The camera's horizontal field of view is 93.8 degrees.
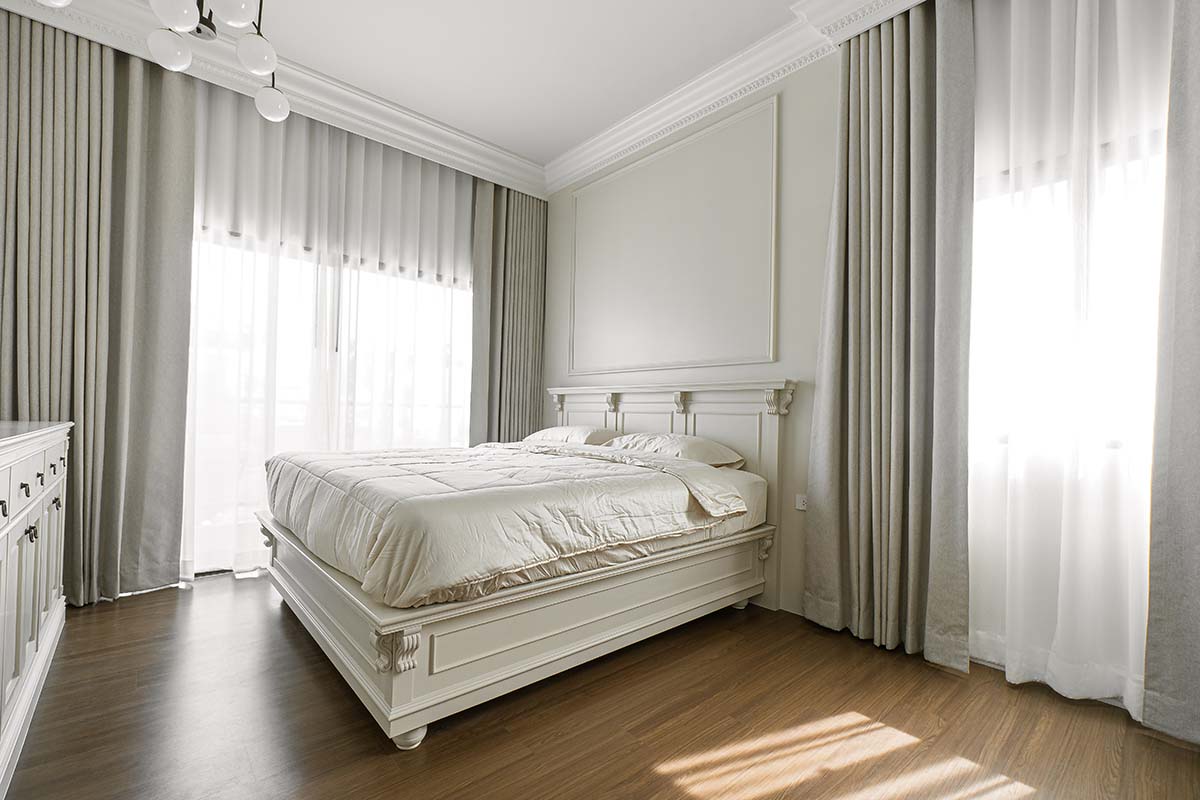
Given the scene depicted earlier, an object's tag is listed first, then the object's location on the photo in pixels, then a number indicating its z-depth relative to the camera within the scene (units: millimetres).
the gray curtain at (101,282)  2736
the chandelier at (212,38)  1578
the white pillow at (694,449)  3043
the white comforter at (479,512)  1709
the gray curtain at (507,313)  4547
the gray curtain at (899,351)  2350
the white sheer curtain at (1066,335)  1997
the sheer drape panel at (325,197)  3414
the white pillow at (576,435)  3711
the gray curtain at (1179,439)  1798
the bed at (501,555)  1712
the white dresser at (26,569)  1493
